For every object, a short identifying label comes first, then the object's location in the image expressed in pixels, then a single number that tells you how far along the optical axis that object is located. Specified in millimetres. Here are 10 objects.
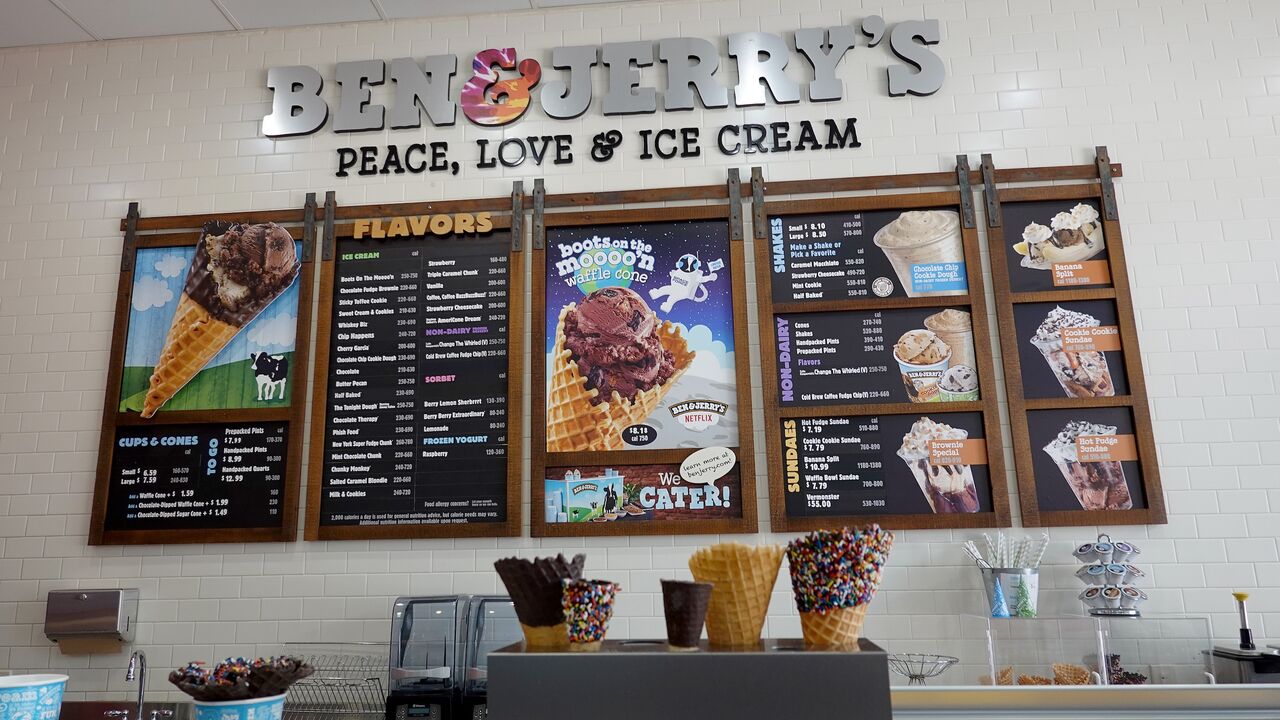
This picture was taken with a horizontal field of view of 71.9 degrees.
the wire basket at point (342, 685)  3535
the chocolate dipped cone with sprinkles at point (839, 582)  1515
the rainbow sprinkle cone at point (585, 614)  1510
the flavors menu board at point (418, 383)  4023
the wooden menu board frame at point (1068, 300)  3762
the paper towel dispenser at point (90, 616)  3922
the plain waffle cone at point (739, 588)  1543
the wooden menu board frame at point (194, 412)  4055
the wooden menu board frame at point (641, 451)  3881
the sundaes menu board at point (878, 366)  3850
